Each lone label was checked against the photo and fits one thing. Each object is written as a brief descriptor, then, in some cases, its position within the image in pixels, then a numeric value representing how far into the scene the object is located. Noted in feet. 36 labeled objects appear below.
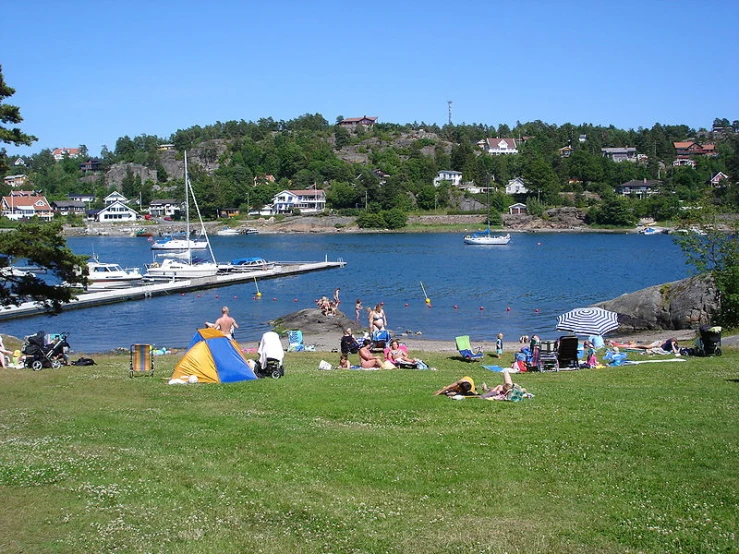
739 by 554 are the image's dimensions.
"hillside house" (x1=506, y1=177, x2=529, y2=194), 536.17
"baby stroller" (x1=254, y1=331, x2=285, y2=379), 53.57
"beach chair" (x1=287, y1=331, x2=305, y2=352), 81.71
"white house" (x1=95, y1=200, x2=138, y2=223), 536.83
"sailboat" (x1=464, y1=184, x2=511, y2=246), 372.38
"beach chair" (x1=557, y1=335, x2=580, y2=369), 61.21
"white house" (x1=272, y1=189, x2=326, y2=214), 544.62
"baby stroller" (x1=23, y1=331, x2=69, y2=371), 60.13
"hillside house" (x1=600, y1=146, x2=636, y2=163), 631.73
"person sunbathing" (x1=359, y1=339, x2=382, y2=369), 62.08
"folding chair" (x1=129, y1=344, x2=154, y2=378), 56.13
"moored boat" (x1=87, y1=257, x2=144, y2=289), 178.17
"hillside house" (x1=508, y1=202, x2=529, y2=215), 506.19
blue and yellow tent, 51.98
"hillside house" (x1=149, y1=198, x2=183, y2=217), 559.79
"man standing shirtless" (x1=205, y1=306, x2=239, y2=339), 65.92
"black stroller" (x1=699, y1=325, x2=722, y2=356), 60.18
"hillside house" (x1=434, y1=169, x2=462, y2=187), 576.61
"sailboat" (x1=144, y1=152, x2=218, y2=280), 199.93
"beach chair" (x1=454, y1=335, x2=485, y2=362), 69.82
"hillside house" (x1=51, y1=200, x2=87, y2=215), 567.59
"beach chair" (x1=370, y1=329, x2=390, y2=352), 68.64
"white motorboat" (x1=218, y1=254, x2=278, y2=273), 216.13
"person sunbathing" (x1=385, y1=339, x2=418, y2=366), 61.93
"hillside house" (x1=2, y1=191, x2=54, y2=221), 458.50
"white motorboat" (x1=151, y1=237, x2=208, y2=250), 300.01
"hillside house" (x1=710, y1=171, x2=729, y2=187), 529.86
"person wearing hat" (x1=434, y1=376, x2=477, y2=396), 45.83
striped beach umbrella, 83.76
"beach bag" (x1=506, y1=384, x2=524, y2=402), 44.11
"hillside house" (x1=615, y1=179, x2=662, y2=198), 529.45
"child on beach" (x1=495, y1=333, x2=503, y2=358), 73.15
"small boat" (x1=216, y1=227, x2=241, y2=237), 472.03
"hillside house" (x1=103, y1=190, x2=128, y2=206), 564.10
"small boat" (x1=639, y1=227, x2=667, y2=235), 451.20
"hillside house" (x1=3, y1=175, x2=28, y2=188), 603.76
